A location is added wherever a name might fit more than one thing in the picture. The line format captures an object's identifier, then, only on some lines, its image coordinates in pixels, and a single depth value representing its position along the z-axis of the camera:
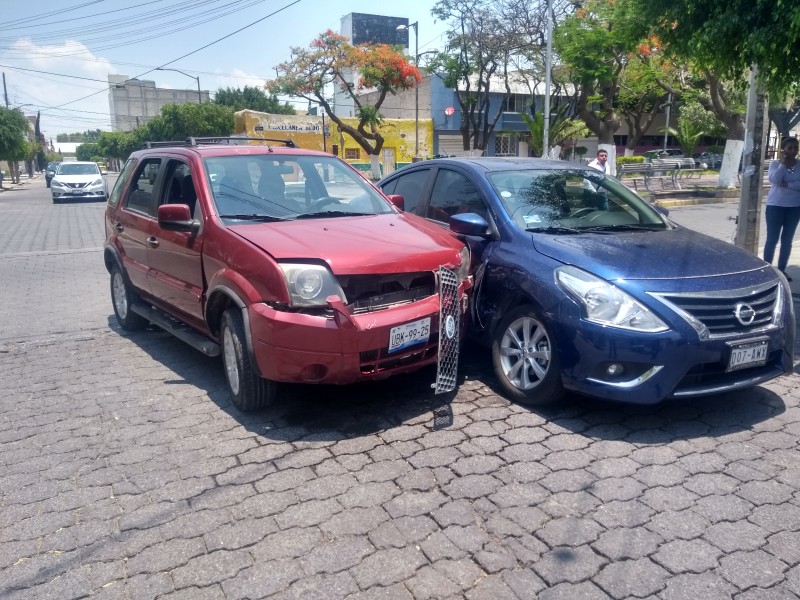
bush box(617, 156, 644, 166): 37.59
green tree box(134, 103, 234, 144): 51.31
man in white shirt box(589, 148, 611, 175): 14.43
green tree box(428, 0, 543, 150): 29.25
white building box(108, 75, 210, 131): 100.69
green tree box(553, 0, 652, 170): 20.89
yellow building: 39.69
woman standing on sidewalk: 8.09
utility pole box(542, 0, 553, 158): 22.22
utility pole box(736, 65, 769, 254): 8.59
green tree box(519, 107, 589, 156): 28.31
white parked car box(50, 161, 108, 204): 24.91
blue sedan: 4.02
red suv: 4.06
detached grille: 4.40
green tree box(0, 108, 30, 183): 41.22
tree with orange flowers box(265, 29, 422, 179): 31.56
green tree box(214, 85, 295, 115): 61.81
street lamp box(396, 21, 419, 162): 32.85
